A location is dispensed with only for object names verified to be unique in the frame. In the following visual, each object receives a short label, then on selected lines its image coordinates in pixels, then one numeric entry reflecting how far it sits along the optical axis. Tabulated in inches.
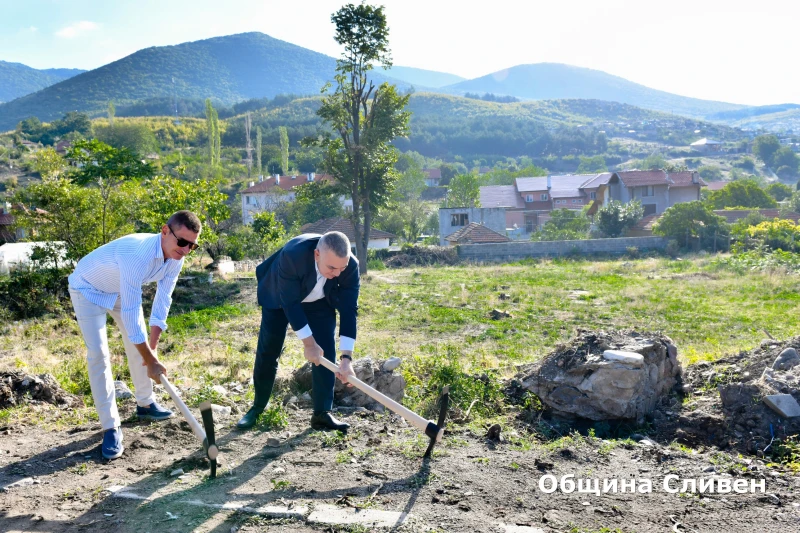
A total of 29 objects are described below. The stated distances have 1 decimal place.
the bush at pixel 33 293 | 539.5
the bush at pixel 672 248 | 1299.6
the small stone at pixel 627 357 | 222.1
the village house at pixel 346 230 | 1438.2
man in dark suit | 178.7
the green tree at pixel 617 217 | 1630.2
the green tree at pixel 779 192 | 2605.8
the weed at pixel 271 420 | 200.5
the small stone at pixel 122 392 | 236.4
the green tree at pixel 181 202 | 695.9
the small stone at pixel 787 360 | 237.5
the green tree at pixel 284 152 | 2906.0
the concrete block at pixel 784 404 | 196.5
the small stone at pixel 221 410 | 212.4
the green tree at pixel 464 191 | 2375.7
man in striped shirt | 173.0
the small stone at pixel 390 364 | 248.8
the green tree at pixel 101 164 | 719.7
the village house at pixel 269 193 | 2071.4
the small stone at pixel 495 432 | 192.5
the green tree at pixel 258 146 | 2987.2
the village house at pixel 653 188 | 2015.3
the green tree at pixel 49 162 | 1327.5
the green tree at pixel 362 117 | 995.3
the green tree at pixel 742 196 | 1982.0
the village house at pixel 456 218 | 1754.4
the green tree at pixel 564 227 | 1601.9
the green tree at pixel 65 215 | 571.5
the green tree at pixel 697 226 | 1316.4
